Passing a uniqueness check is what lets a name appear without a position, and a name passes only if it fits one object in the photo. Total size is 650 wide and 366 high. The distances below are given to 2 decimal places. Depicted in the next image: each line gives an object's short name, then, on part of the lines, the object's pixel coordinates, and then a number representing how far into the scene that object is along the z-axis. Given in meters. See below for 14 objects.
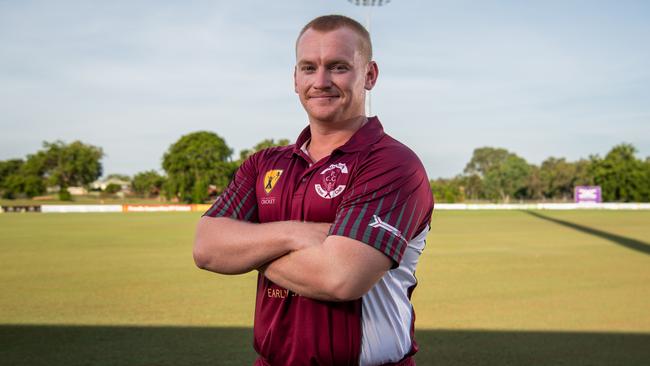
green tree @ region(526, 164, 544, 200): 115.00
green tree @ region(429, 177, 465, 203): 87.72
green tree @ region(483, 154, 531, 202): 120.50
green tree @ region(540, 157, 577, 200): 113.25
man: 2.30
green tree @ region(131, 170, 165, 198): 127.88
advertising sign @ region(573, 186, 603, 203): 71.99
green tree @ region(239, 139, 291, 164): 97.12
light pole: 29.67
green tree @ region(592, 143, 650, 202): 91.38
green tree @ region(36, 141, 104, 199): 111.88
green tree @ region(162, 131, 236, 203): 86.50
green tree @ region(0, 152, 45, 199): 104.12
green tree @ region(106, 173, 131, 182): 171.44
